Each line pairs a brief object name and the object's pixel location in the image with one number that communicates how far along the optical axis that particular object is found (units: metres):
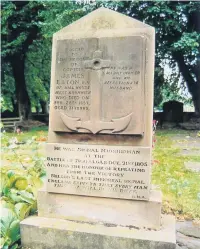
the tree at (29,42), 14.48
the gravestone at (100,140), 3.31
